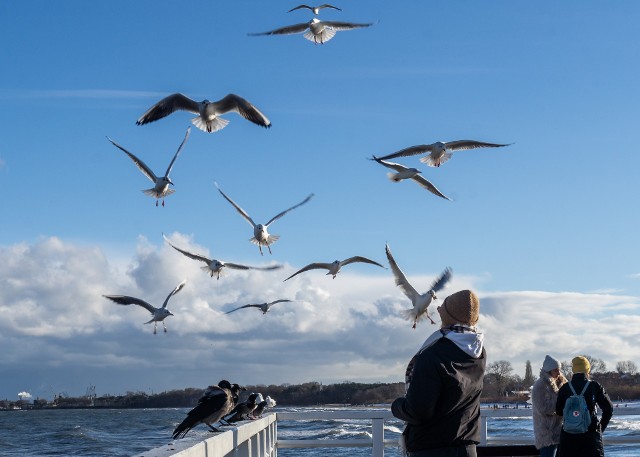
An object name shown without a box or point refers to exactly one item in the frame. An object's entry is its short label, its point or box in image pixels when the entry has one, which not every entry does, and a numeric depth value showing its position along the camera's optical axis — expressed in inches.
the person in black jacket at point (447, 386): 181.9
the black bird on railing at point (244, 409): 459.2
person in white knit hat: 308.3
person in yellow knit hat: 298.7
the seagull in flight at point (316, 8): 717.9
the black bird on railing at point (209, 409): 284.4
